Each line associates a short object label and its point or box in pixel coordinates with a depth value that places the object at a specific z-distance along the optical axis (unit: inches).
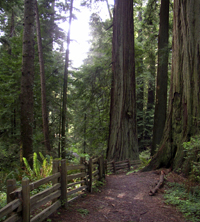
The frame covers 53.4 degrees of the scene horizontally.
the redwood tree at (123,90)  398.0
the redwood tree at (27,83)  279.3
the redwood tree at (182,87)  260.4
